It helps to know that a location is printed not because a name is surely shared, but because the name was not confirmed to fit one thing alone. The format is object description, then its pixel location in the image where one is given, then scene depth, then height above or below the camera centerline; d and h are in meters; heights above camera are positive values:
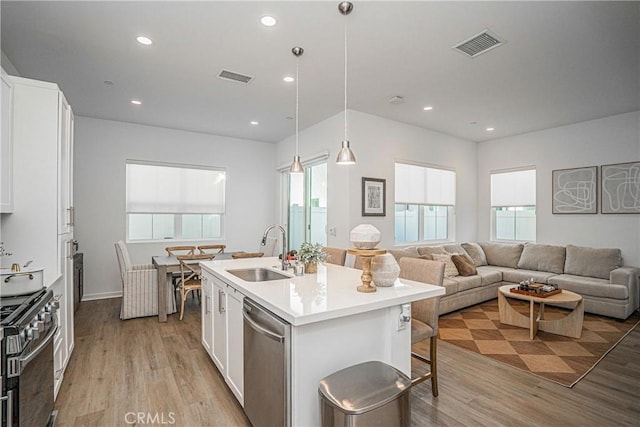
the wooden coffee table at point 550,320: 3.55 -1.18
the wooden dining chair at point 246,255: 4.73 -0.59
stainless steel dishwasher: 1.60 -0.83
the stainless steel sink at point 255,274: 2.79 -0.52
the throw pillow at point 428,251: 4.91 -0.55
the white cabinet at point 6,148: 2.12 +0.45
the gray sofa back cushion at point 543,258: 5.11 -0.68
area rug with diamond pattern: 2.88 -1.35
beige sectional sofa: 4.24 -0.89
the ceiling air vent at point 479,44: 2.73 +1.52
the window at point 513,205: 5.90 +0.20
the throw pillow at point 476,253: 5.75 -0.67
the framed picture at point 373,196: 4.80 +0.29
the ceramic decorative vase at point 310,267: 2.66 -0.43
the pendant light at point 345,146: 2.33 +0.55
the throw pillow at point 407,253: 4.36 -0.53
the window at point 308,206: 5.39 +0.17
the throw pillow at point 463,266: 4.82 -0.76
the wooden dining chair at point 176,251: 4.73 -0.64
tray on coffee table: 3.66 -0.90
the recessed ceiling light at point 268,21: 2.47 +1.52
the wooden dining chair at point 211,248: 5.54 -0.58
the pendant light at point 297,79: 2.95 +1.51
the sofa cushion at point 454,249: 5.38 -0.57
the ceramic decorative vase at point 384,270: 2.06 -0.35
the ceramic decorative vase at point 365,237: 1.89 -0.13
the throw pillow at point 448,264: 4.74 -0.73
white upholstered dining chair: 4.13 -0.99
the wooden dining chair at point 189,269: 4.16 -0.71
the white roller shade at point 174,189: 5.50 +0.47
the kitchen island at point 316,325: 1.60 -0.63
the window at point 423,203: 5.45 +0.22
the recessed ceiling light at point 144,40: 2.75 +1.51
